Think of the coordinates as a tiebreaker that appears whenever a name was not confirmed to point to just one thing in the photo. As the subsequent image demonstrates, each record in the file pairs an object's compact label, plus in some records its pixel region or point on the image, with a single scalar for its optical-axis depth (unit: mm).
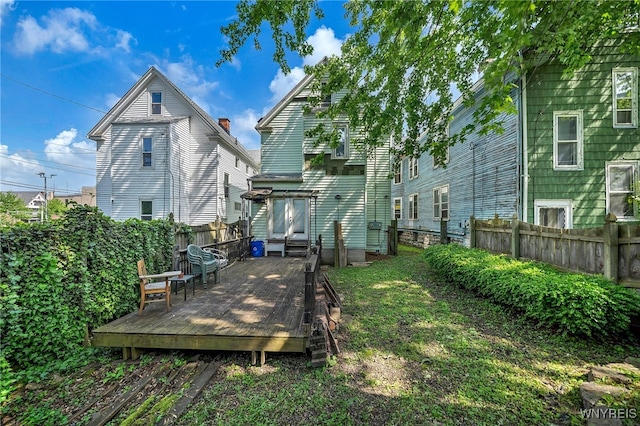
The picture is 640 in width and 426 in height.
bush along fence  3797
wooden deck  3717
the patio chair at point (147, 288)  4699
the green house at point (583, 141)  8352
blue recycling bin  11016
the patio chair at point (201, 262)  6227
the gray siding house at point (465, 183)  9088
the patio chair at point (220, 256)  6828
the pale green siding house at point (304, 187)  11219
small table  5215
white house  13648
